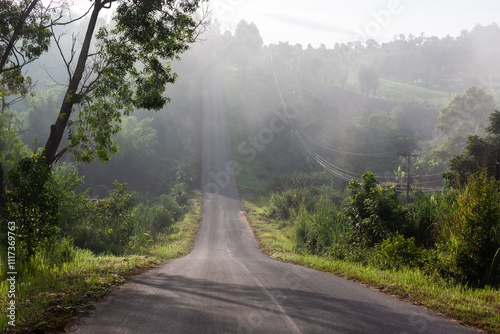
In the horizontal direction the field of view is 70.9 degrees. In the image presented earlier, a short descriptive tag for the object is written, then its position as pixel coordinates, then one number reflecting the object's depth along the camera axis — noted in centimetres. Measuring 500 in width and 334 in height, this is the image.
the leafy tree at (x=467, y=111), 5811
